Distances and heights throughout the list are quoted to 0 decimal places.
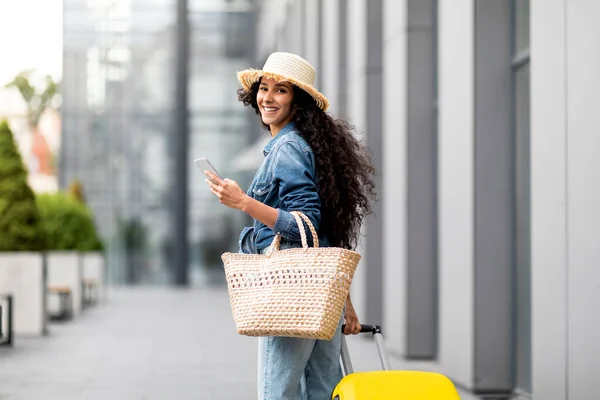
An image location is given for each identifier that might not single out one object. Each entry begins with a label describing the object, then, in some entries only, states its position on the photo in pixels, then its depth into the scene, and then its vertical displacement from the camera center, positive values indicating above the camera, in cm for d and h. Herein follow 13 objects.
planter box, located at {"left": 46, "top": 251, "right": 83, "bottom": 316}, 1895 -107
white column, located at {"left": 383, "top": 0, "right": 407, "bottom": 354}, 1141 +46
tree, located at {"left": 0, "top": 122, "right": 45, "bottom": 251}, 1344 +8
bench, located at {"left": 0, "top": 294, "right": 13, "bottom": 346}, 1170 -125
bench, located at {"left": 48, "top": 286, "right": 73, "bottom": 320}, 1676 -145
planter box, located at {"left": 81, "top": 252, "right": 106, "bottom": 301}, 2241 -118
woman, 375 +8
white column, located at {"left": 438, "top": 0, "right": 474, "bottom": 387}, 859 +21
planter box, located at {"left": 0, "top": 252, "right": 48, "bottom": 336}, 1313 -90
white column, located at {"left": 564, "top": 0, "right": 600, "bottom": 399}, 561 +10
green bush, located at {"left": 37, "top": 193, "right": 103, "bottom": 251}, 2028 -23
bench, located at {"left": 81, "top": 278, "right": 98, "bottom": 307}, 2127 -167
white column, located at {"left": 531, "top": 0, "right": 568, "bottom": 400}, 615 +9
